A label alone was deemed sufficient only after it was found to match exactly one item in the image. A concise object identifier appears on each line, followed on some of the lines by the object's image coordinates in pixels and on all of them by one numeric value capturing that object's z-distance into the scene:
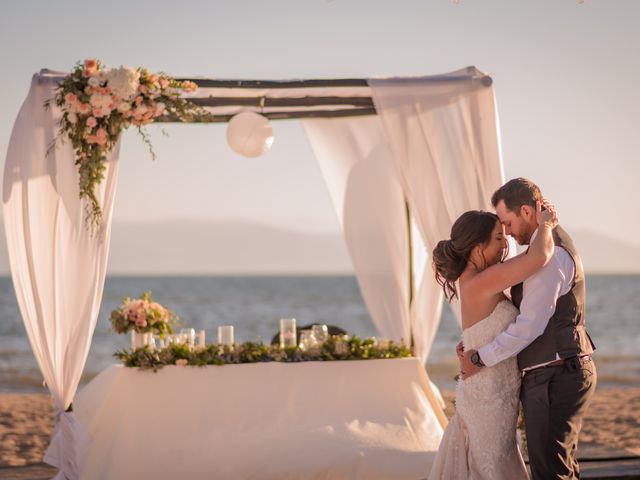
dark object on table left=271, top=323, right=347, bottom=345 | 7.37
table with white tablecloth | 6.19
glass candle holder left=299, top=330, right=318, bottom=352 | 6.63
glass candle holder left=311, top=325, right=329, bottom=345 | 6.70
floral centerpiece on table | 6.58
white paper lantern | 6.78
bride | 4.51
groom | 4.32
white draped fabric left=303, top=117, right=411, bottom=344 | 7.71
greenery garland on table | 6.39
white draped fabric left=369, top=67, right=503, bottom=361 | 6.34
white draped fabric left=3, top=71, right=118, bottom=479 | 5.89
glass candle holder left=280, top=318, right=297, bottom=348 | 6.70
